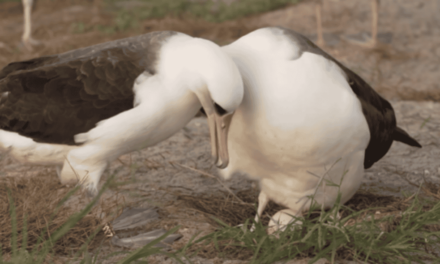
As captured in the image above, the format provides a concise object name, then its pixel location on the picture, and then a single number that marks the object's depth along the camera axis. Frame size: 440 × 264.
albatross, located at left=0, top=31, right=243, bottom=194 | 4.29
